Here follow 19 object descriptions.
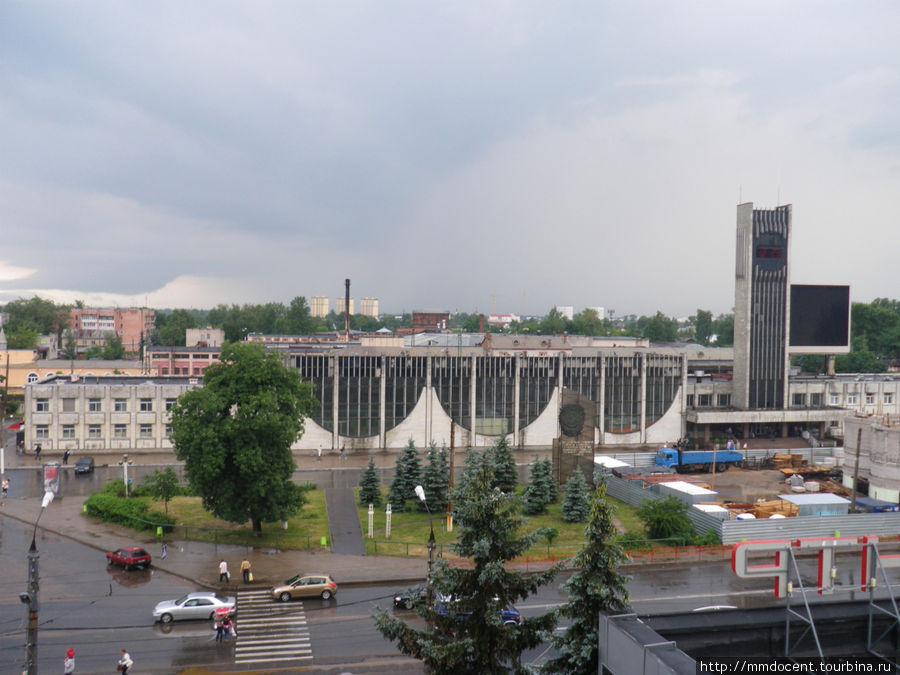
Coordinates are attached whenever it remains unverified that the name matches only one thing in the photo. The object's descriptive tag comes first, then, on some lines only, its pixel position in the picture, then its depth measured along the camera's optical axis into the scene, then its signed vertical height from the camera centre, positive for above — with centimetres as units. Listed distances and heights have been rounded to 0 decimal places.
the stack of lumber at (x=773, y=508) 4653 -1087
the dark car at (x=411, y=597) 1911 -931
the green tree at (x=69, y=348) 14288 -505
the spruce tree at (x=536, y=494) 4725 -1046
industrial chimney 15112 +684
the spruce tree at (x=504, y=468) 5069 -936
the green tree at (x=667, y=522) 4112 -1048
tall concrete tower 7444 +317
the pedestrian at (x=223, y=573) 3372 -1132
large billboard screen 7850 +237
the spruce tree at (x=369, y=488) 4888 -1050
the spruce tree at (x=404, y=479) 4822 -987
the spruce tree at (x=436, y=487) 4825 -1023
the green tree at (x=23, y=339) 13288 -297
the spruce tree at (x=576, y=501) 4500 -1024
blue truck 6177 -1030
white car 2945 -1133
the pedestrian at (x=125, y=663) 2450 -1127
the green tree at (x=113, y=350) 14062 -496
